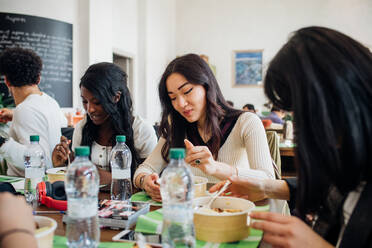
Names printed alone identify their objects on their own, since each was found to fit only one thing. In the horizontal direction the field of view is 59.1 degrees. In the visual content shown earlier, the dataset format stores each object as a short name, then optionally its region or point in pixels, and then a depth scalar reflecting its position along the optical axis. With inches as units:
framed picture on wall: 306.7
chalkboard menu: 142.6
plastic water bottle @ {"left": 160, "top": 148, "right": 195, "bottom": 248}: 31.4
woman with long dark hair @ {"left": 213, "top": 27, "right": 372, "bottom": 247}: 28.4
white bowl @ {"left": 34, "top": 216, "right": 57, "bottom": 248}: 27.4
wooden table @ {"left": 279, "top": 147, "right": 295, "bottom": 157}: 117.7
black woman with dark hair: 68.1
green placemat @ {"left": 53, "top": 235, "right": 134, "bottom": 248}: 32.0
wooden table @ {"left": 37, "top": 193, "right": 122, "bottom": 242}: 34.2
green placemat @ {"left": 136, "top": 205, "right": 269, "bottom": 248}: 32.7
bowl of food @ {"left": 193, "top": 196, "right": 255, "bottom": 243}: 32.9
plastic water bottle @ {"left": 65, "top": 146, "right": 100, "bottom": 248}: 31.3
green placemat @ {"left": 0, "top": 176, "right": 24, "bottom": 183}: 61.7
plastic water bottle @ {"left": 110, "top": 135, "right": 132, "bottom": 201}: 51.3
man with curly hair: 74.1
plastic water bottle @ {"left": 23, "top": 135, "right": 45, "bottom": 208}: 48.0
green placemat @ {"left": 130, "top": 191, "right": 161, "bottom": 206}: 47.5
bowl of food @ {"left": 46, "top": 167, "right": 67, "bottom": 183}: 54.2
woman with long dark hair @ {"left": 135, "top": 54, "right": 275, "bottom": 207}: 61.6
